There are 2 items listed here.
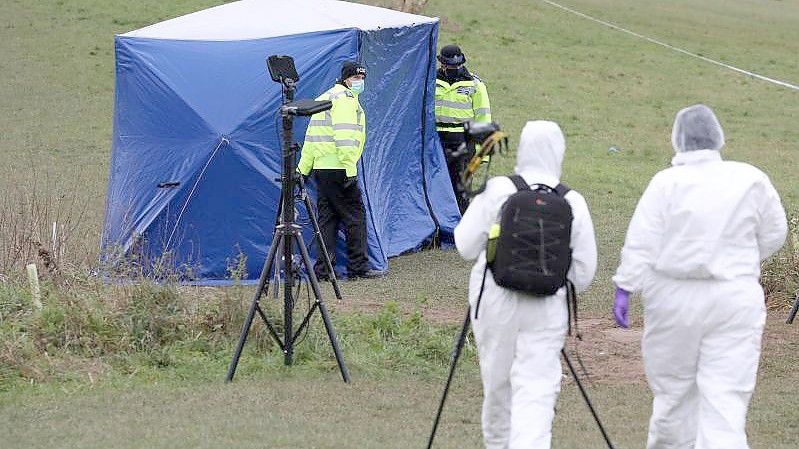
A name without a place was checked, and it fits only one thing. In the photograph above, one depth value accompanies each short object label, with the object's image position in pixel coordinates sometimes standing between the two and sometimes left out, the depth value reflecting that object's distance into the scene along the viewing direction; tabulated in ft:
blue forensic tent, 79.00
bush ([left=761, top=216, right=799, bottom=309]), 72.84
